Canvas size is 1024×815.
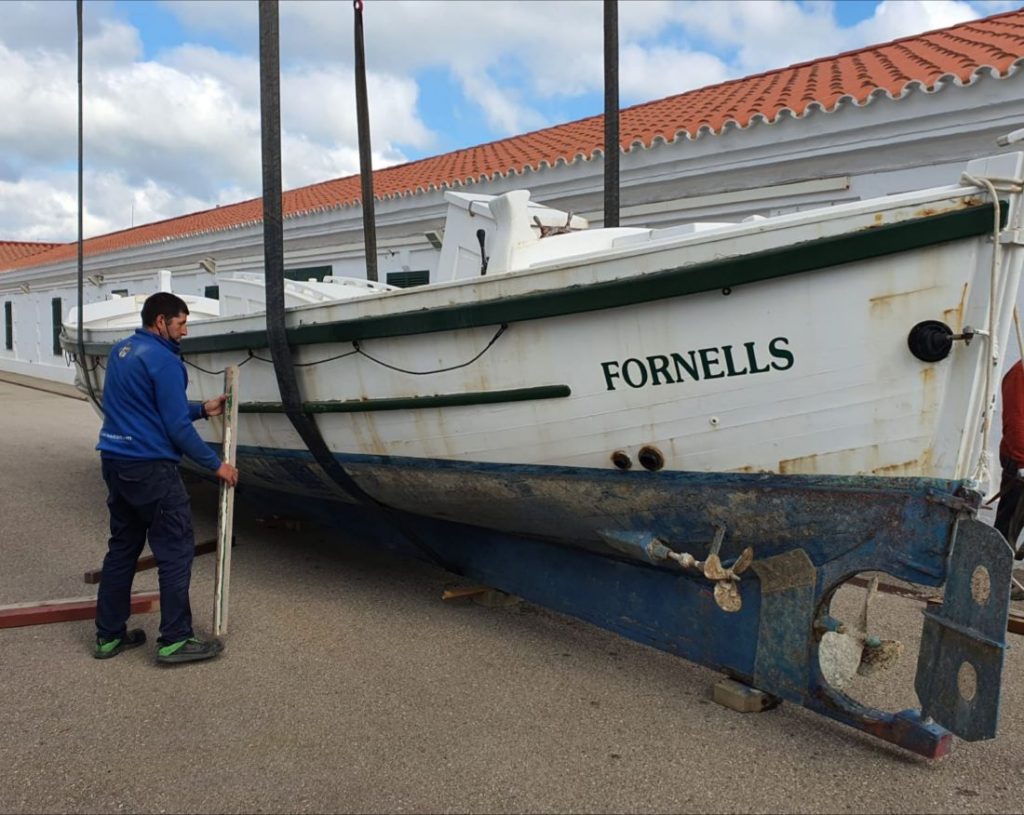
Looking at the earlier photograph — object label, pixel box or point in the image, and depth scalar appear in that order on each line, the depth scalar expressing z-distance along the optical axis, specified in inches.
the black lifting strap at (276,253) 149.2
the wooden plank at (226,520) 146.3
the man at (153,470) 135.9
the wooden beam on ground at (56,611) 156.1
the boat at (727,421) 99.0
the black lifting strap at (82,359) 252.6
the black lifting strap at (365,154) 284.7
